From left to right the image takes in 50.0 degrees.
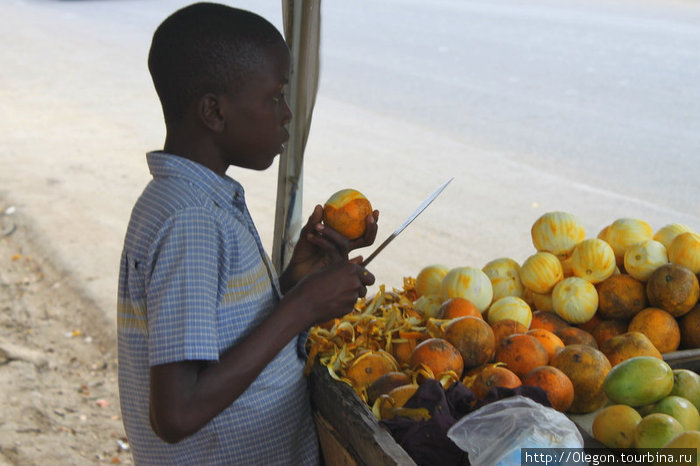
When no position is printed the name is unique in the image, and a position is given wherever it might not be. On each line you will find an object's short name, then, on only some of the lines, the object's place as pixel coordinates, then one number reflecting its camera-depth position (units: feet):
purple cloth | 5.66
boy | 4.95
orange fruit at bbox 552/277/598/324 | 8.30
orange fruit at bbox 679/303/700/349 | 8.17
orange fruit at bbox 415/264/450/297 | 9.02
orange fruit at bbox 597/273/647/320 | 8.41
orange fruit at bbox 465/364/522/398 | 6.60
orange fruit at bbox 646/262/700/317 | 8.06
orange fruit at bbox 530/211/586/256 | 8.96
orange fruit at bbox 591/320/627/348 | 8.30
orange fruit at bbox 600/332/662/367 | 7.38
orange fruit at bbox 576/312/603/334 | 8.59
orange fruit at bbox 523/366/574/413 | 6.70
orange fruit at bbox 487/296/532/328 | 8.16
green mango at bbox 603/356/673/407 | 6.39
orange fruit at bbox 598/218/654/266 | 8.87
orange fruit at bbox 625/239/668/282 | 8.36
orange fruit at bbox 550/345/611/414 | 6.98
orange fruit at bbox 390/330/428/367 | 7.63
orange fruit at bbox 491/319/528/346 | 7.79
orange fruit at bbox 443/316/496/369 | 7.21
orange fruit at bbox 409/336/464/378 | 6.87
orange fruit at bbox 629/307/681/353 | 7.97
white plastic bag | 4.94
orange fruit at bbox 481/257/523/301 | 8.91
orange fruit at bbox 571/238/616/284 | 8.48
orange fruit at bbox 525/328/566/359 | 7.54
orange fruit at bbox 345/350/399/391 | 6.91
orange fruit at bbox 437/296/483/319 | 7.79
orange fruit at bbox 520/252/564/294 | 8.64
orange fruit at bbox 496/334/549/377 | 7.12
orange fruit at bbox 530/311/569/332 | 8.34
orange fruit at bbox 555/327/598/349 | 7.97
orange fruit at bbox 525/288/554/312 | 8.79
